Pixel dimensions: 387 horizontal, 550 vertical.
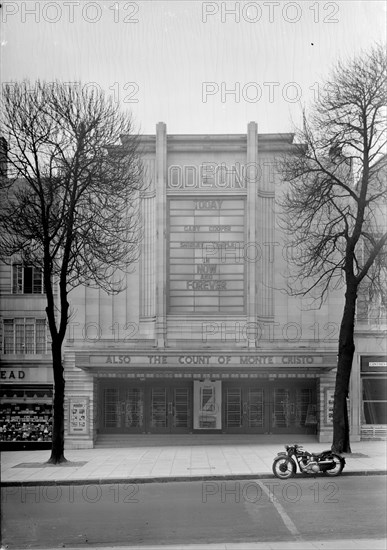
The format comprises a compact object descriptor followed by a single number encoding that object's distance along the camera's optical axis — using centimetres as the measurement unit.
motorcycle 1207
